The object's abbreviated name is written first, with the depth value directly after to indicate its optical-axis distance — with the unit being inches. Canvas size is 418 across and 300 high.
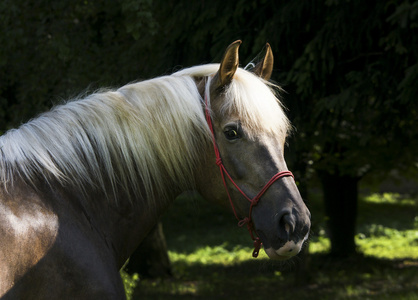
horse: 181.0
